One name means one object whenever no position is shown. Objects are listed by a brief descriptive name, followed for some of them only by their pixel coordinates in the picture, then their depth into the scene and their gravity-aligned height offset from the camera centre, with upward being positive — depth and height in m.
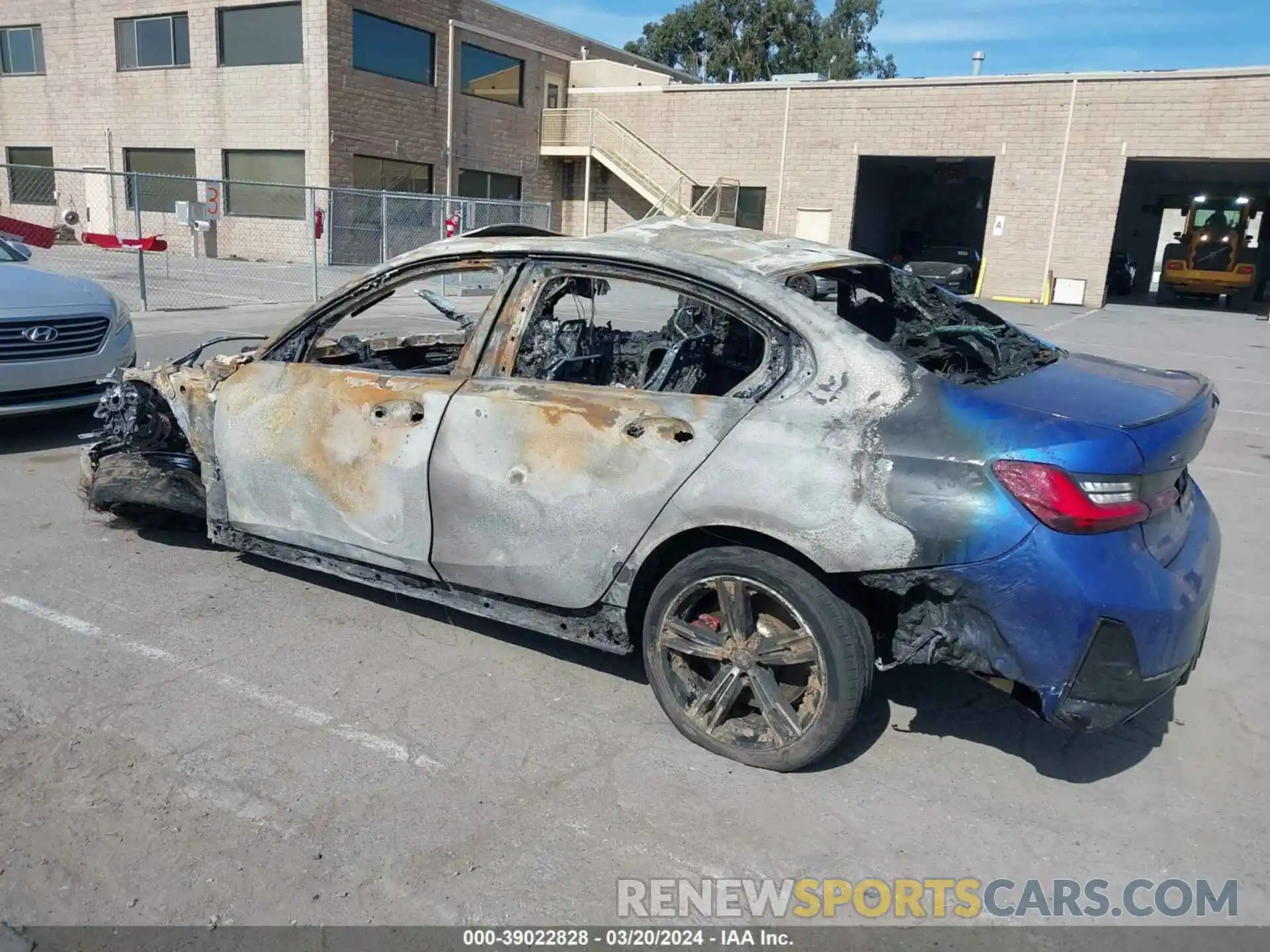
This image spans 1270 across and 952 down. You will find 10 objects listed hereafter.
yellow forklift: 26.84 +0.71
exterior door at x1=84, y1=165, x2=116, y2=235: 27.17 +0.35
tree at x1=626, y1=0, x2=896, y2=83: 57.75 +13.21
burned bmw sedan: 2.79 -0.74
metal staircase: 30.48 +2.74
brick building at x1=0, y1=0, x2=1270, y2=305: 24.44 +3.44
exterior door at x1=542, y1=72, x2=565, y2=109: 32.00 +4.98
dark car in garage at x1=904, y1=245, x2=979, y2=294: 25.11 +0.05
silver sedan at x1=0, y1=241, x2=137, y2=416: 6.48 -0.85
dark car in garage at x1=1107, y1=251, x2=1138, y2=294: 30.66 +0.15
